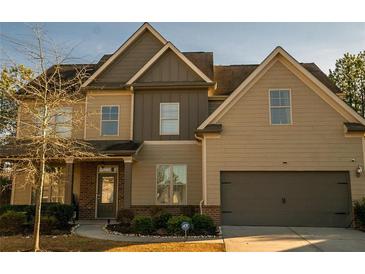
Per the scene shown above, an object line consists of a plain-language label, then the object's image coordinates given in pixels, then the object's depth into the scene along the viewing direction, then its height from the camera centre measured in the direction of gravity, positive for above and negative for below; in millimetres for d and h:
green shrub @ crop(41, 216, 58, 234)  12969 -1289
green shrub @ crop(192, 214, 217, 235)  12492 -1264
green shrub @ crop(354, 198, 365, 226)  13422 -770
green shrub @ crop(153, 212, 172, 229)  13156 -1115
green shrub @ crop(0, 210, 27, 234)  13031 -1242
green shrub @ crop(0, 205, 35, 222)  14156 -835
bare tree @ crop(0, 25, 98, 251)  9859 +2384
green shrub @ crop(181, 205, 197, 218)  16091 -900
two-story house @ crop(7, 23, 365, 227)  14320 +1821
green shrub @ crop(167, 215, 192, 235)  12398 -1214
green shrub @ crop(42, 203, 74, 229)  13945 -922
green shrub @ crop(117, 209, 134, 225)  14133 -1079
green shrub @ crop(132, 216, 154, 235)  12672 -1286
